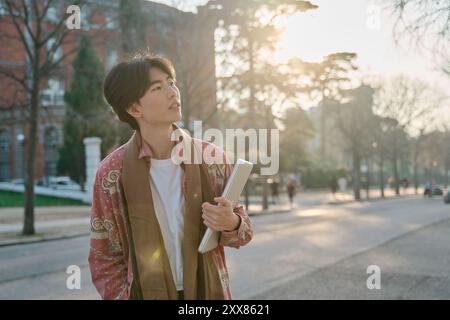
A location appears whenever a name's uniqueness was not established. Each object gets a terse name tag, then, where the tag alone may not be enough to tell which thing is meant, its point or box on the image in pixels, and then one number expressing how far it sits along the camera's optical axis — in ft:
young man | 6.58
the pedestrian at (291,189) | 99.44
